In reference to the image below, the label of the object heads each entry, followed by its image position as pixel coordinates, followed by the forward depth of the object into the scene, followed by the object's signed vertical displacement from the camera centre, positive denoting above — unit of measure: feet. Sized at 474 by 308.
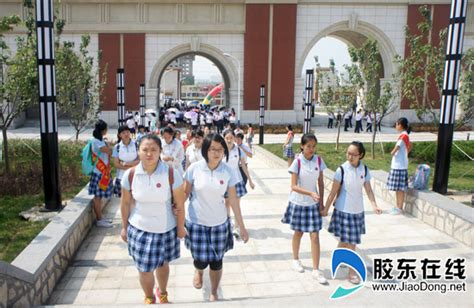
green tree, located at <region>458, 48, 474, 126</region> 37.65 +1.31
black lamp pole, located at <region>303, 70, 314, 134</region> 35.06 +0.29
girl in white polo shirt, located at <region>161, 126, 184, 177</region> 23.43 -2.85
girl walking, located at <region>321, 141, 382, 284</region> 15.49 -3.53
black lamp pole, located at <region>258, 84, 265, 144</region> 60.01 -2.51
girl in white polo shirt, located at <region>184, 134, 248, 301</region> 13.19 -3.34
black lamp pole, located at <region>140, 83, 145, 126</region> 56.95 -1.35
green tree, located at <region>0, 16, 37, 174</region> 29.60 +0.87
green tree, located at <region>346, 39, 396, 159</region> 48.53 +3.63
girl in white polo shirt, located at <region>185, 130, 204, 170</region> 22.53 -2.72
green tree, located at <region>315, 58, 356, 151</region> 54.49 +1.38
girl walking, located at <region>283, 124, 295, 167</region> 41.87 -4.79
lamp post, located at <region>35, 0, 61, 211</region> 20.38 -0.37
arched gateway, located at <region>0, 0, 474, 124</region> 85.51 +13.54
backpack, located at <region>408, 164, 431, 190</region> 24.21 -4.24
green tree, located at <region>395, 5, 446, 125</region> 36.03 +3.73
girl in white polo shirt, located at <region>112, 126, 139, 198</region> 20.93 -2.74
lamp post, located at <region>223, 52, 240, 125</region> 83.74 +5.82
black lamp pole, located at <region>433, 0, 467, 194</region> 23.99 +0.78
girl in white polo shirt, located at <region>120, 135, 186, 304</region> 12.17 -3.26
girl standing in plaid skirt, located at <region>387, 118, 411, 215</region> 23.88 -3.40
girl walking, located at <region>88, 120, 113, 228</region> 21.13 -3.80
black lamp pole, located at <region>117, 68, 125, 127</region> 43.80 +0.57
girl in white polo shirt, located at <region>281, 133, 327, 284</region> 15.72 -3.44
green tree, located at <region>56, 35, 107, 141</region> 43.75 +1.31
